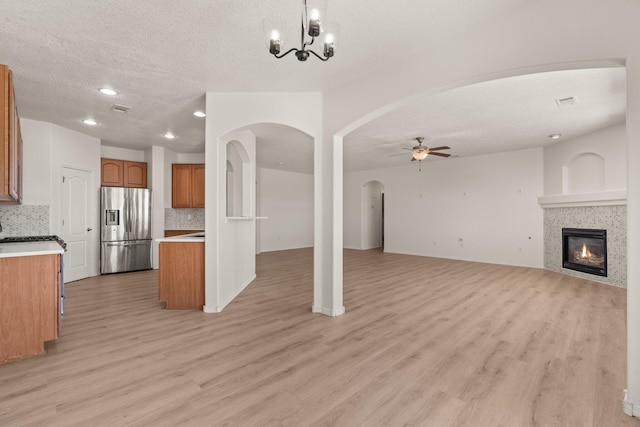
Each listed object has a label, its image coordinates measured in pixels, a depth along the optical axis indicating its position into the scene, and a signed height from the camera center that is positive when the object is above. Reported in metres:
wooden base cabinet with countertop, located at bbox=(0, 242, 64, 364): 2.58 -0.76
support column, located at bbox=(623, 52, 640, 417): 1.81 -0.11
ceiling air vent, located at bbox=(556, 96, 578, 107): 4.02 +1.57
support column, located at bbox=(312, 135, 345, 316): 3.69 -0.18
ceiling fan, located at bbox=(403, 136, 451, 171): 5.82 +1.24
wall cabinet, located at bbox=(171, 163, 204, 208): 7.18 +0.69
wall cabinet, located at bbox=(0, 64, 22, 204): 2.54 +0.69
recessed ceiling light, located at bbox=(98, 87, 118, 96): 3.72 +1.57
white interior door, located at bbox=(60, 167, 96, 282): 5.52 -0.16
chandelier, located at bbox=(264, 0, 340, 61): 1.75 +1.16
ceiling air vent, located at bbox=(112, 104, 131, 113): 4.28 +1.56
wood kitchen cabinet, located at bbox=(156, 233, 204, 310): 3.95 -0.81
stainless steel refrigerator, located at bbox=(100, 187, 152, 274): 6.18 -0.31
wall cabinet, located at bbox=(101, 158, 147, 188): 6.49 +0.94
